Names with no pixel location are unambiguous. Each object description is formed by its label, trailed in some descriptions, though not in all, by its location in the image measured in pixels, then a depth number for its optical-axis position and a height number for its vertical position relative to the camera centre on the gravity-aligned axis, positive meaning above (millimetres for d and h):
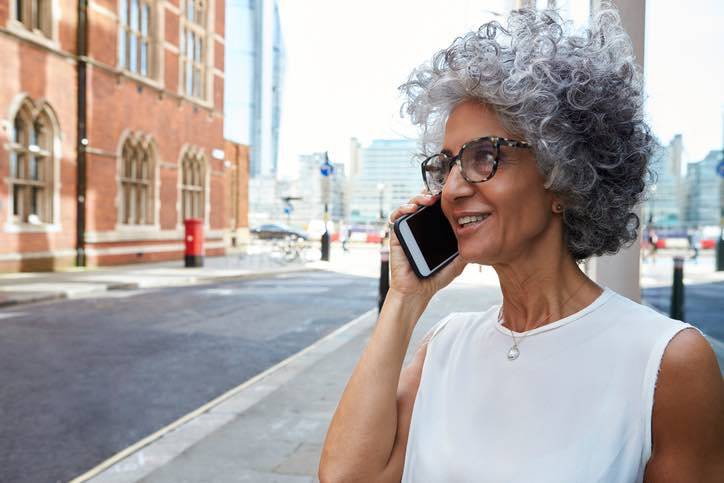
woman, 1228 -186
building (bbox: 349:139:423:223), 44981 +2419
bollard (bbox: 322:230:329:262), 23375 -1000
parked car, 36531 -847
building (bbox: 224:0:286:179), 57156 +12948
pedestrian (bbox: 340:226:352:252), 31606 -1048
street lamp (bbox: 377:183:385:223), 40219 +1714
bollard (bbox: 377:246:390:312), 8734 -769
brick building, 15453 +2342
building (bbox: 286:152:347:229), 74712 +3517
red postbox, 19031 -808
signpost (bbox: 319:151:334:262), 23175 +1471
